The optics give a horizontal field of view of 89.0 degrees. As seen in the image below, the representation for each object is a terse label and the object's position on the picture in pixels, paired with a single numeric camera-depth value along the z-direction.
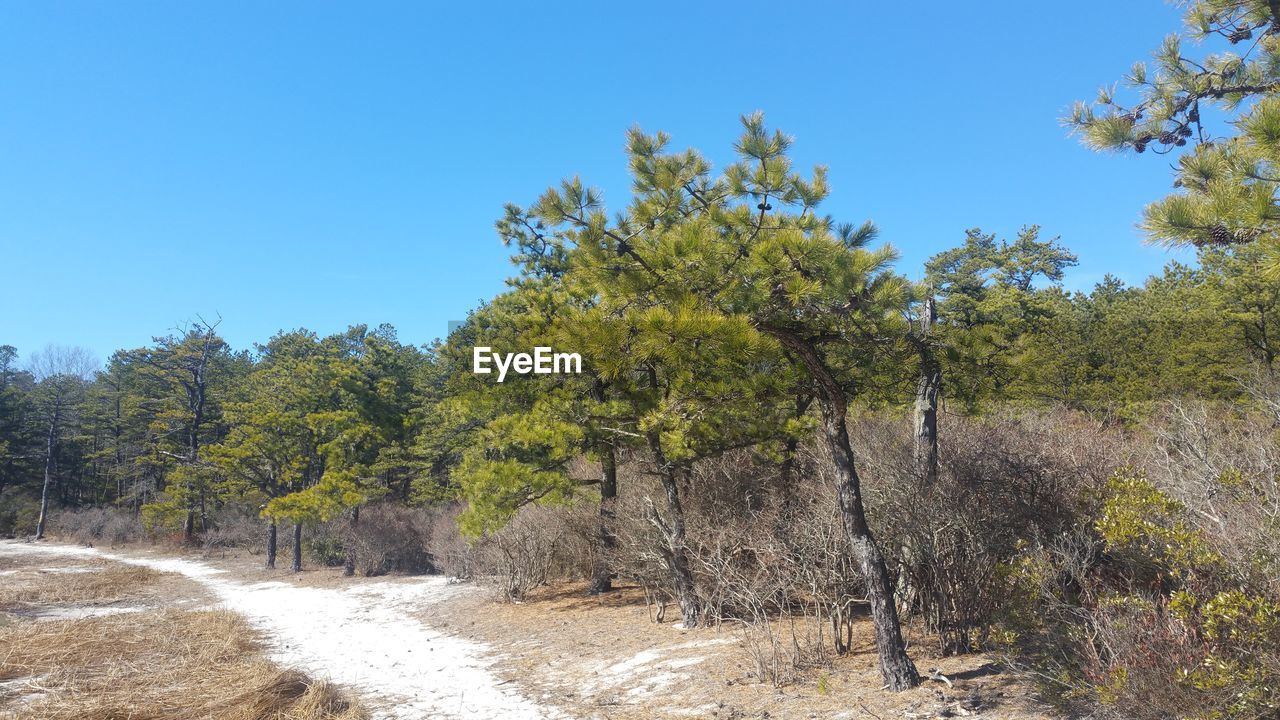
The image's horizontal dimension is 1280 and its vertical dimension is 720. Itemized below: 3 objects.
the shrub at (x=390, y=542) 19.42
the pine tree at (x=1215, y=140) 3.58
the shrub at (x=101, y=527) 32.50
